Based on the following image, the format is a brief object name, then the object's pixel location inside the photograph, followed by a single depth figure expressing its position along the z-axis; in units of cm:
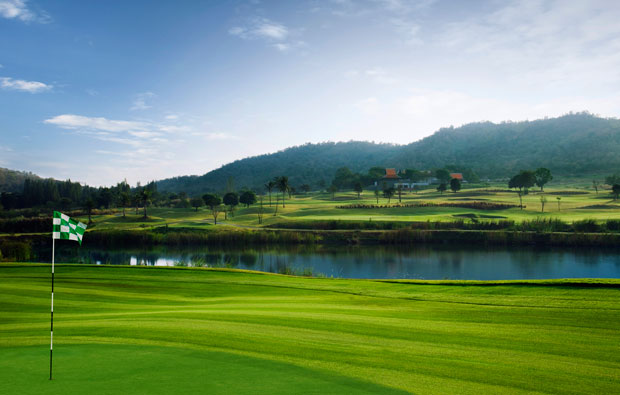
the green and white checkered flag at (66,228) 755
